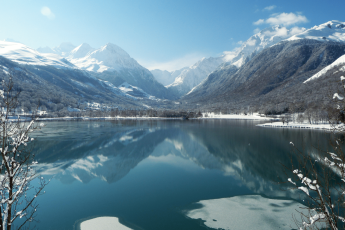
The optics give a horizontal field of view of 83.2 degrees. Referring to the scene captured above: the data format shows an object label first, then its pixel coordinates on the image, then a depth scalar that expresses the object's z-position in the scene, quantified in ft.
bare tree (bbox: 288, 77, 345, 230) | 18.52
